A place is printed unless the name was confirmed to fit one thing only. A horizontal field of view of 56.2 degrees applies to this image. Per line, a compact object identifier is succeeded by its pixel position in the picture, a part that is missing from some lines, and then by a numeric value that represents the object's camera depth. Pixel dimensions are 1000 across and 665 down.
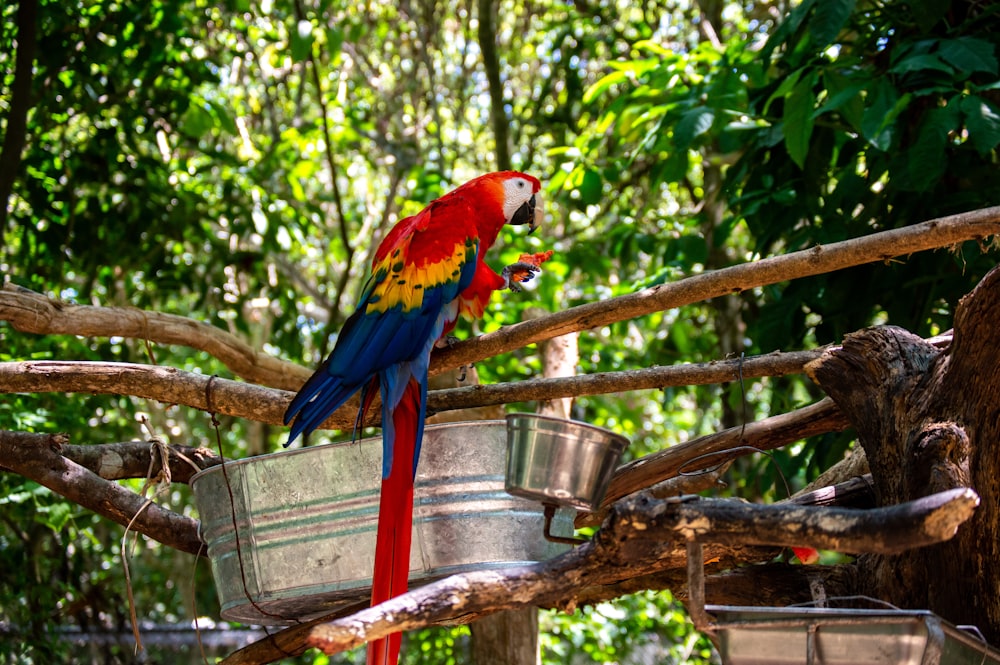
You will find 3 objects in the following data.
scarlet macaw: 1.59
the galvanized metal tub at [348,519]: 1.62
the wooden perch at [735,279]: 1.63
